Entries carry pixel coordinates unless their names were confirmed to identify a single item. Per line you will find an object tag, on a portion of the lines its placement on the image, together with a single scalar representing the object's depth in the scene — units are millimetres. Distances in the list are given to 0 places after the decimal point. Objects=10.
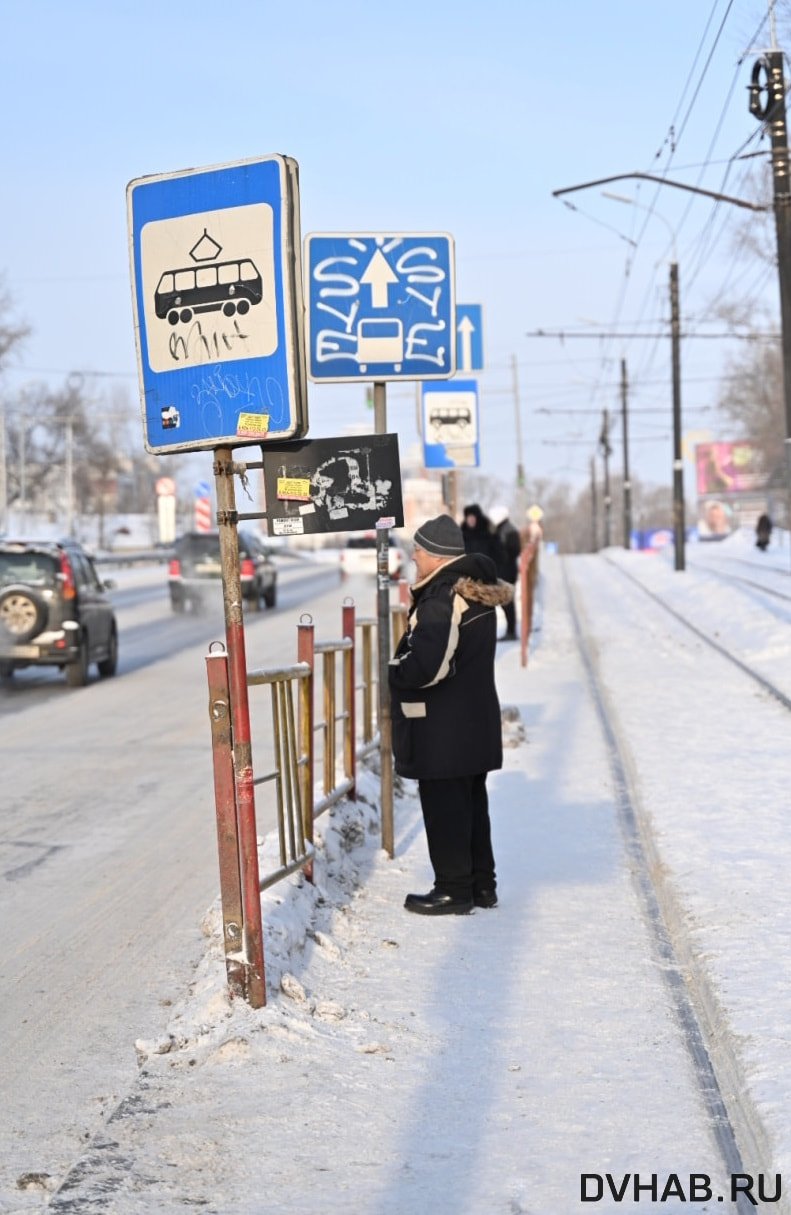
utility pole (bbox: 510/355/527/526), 53688
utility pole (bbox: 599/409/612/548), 88262
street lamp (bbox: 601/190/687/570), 41844
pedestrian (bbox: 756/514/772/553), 52531
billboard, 105062
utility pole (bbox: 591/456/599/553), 109875
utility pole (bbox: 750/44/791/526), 21234
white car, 46312
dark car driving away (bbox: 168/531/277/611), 32469
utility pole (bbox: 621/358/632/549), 70062
